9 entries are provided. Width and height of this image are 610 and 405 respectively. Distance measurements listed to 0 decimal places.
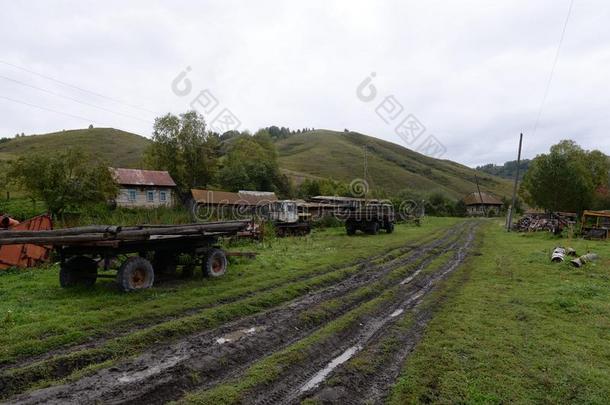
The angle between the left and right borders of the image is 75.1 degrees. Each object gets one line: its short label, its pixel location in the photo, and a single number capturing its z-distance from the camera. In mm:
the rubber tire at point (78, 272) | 10516
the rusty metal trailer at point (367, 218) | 29906
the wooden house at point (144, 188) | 44906
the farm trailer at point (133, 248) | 8953
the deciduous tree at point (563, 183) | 39656
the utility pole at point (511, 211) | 34997
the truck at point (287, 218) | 30131
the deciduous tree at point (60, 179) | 30234
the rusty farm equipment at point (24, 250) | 14487
